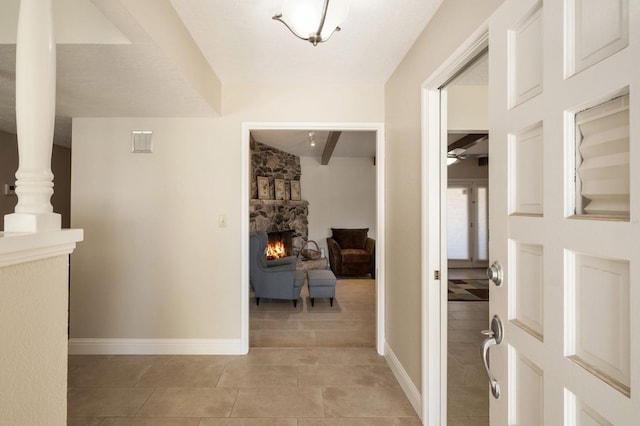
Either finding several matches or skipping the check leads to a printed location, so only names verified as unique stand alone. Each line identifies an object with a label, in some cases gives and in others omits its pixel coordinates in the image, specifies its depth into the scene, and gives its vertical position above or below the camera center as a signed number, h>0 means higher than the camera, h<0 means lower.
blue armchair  4.13 -0.84
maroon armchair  6.20 -0.83
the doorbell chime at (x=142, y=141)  2.80 +0.64
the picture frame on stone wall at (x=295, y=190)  6.76 +0.51
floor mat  4.84 -1.28
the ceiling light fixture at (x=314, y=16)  1.43 +0.93
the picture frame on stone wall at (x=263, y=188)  5.89 +0.49
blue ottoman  4.29 -0.98
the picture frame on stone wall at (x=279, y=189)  6.32 +0.51
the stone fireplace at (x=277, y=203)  5.79 +0.20
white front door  0.60 +0.01
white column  0.89 +0.29
